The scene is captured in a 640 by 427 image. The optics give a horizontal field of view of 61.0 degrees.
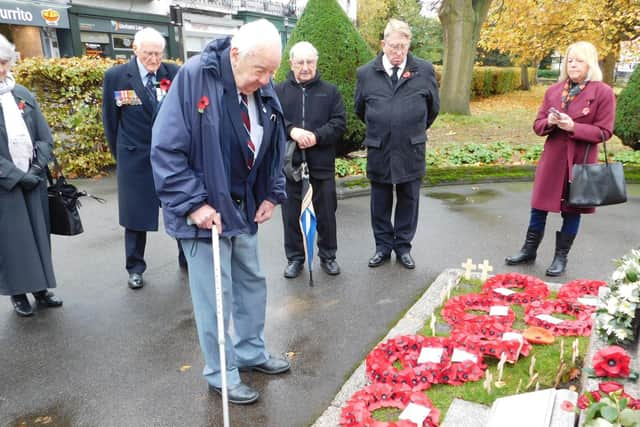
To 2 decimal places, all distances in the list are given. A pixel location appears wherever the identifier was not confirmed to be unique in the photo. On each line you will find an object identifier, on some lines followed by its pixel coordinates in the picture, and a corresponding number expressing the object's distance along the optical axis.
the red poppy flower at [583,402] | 2.19
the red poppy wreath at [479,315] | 3.63
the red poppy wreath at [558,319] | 3.65
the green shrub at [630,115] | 9.34
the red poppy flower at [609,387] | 2.23
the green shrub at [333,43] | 8.12
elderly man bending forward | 2.69
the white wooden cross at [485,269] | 4.60
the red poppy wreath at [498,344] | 3.32
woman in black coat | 3.97
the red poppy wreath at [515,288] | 4.25
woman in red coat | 4.50
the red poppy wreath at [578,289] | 4.20
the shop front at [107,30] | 23.11
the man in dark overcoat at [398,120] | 4.88
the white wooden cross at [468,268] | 4.63
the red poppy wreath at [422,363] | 3.15
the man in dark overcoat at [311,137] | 4.70
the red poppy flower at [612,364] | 2.41
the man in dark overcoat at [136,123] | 4.57
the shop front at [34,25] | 20.39
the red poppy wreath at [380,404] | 2.76
